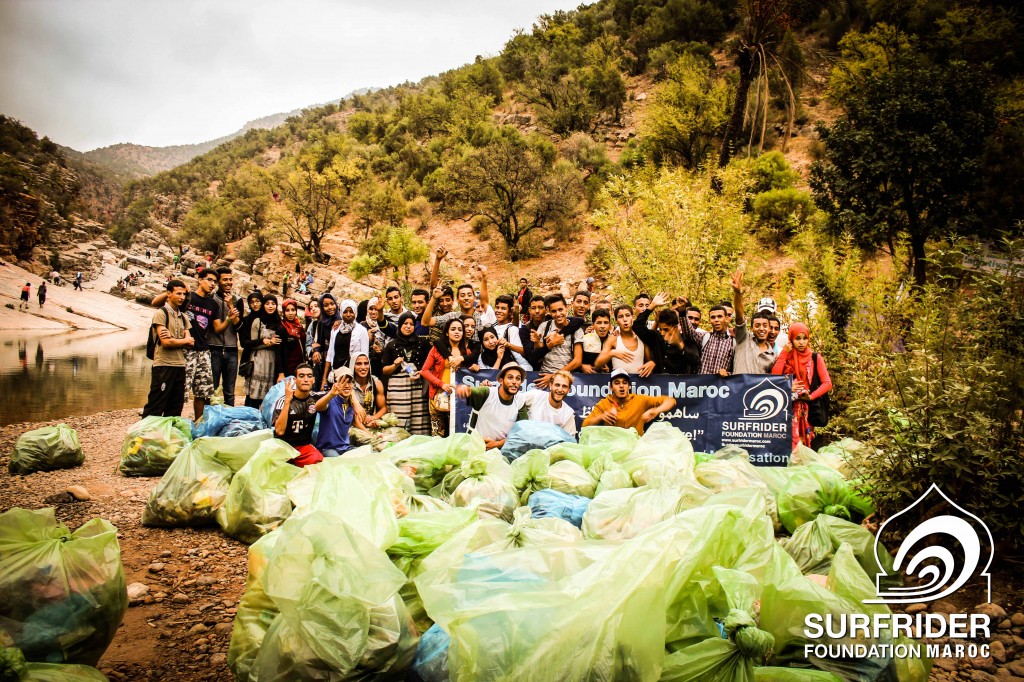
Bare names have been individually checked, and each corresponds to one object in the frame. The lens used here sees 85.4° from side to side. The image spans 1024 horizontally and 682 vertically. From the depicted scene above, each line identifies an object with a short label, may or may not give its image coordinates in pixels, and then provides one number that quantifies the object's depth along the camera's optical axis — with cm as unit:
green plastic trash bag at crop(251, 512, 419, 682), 184
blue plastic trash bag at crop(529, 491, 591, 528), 309
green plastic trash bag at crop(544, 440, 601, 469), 382
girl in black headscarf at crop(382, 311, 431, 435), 556
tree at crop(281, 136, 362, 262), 3475
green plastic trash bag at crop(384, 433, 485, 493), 376
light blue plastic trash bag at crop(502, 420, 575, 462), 414
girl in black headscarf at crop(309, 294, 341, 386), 634
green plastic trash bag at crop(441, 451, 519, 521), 321
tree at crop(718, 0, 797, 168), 1183
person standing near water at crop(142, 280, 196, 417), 544
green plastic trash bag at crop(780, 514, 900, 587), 273
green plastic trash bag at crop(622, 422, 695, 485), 346
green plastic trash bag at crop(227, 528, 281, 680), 208
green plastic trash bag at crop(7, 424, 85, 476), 502
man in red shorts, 434
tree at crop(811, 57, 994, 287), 1341
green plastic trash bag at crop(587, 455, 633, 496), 338
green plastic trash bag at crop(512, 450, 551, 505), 347
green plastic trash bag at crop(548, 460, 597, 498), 343
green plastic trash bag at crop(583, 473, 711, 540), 275
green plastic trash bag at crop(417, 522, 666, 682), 163
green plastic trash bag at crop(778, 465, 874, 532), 338
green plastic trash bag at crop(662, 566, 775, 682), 170
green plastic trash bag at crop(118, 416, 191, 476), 491
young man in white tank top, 529
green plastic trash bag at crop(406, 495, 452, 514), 308
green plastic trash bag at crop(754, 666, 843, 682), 183
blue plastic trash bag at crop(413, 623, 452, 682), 194
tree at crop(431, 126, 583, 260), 2962
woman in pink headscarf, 528
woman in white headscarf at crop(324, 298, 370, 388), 599
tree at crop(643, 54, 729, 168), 2655
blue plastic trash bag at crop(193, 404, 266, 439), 509
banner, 509
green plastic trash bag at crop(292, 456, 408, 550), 242
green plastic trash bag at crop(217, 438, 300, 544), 349
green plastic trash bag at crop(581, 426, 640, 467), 389
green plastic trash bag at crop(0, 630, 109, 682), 157
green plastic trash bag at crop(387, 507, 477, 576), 246
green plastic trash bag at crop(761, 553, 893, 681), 193
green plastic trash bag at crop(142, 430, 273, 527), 366
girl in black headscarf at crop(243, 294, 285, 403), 618
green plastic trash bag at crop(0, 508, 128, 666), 193
